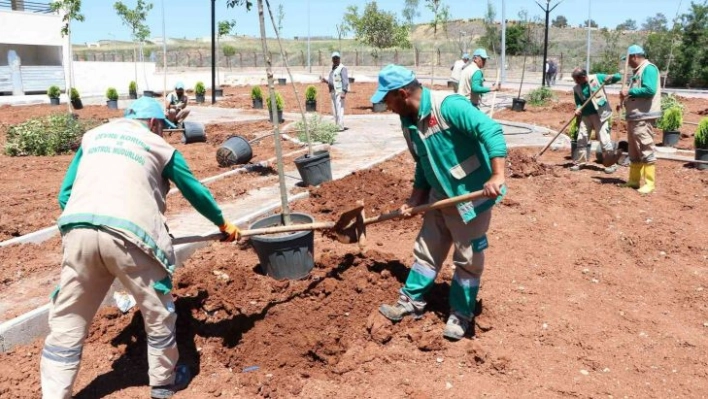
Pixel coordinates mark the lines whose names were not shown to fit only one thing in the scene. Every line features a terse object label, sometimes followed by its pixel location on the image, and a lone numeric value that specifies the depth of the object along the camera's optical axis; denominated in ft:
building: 81.61
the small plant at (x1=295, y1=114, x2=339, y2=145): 32.86
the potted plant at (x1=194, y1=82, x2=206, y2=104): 71.51
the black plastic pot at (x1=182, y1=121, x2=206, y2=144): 36.04
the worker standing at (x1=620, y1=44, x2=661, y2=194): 22.26
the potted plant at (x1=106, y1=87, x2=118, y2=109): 64.80
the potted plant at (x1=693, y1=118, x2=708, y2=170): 26.43
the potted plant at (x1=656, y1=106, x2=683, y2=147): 32.02
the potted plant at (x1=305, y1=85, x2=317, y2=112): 55.52
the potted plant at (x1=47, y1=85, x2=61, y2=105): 71.31
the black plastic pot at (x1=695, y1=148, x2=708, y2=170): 26.71
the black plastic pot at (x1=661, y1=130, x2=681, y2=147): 32.17
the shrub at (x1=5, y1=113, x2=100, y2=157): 32.24
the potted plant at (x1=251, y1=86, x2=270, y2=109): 60.03
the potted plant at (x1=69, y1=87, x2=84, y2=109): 65.87
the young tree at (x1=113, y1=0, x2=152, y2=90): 86.63
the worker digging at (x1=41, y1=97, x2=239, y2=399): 8.87
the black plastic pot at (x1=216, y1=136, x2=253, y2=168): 28.17
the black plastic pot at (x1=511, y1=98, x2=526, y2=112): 53.78
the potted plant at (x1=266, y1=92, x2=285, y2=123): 44.83
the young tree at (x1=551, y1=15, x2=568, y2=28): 264.39
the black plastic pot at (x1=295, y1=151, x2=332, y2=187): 22.76
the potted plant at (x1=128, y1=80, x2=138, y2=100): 80.02
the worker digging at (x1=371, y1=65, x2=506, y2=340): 10.33
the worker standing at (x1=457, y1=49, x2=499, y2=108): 29.01
